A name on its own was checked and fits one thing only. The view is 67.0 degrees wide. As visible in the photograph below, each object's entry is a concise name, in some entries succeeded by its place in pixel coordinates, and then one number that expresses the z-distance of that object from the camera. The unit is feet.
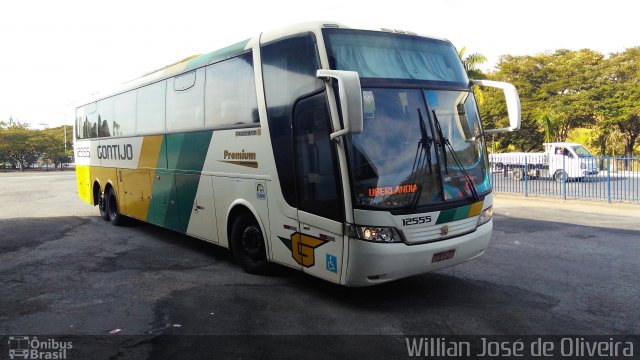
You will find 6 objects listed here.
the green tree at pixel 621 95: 110.11
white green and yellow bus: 16.40
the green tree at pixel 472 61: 85.81
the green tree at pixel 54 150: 192.24
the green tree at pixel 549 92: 118.11
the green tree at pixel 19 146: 184.96
